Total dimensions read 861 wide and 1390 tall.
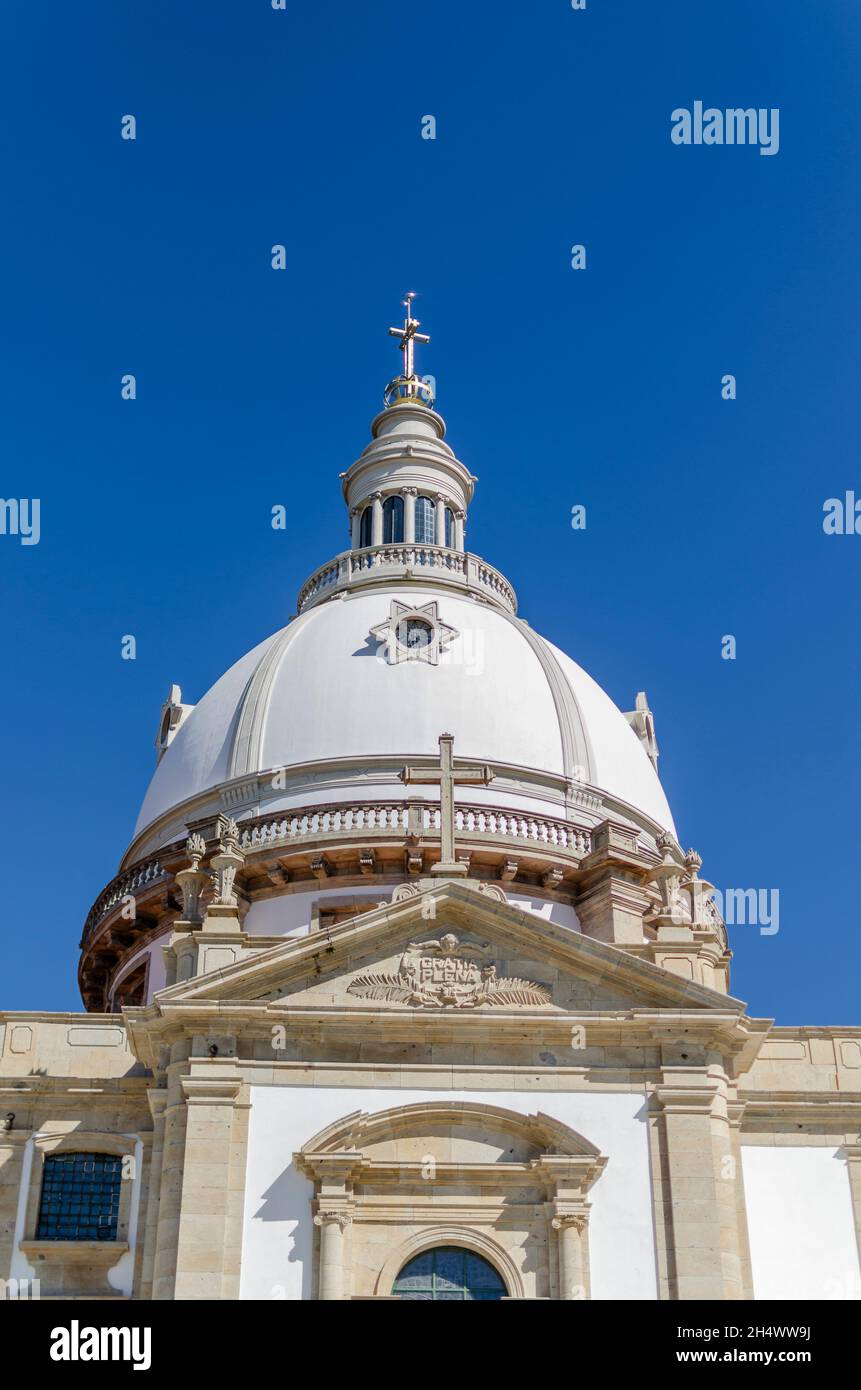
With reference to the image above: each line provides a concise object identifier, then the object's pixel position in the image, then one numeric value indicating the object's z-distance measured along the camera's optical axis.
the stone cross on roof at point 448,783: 27.25
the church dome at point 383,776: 35.19
